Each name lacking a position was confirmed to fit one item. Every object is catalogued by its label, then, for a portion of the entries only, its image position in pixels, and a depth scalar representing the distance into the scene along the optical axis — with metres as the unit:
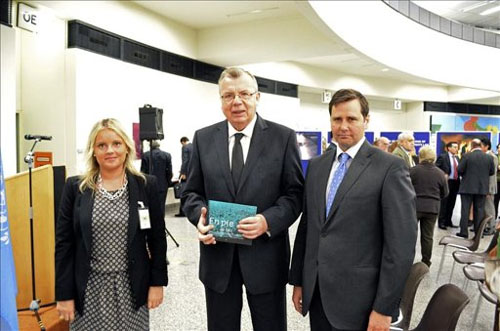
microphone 3.16
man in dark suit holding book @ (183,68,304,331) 1.77
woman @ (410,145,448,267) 4.68
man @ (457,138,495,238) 6.39
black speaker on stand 5.16
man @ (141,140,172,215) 6.40
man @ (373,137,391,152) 5.93
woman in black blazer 1.85
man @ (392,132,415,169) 5.58
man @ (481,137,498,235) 6.55
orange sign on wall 4.04
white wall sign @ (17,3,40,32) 6.32
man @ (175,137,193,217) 7.53
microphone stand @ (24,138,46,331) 2.60
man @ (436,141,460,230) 7.65
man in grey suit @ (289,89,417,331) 1.52
